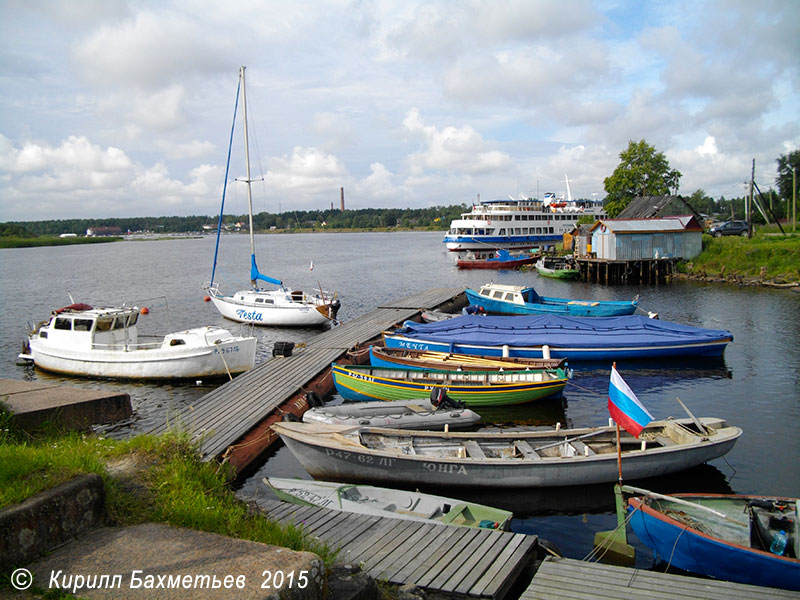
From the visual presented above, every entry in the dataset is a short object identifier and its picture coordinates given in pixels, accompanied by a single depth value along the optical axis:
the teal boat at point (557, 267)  58.94
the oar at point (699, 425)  12.91
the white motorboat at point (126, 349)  22.64
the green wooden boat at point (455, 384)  18.03
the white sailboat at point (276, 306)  34.00
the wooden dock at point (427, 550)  7.41
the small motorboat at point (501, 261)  72.31
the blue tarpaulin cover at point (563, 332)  23.98
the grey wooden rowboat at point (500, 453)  12.38
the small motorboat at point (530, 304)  31.38
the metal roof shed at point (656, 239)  53.44
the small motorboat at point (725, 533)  8.37
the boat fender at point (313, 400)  17.22
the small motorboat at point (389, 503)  10.22
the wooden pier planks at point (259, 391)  14.70
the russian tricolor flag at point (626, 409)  13.31
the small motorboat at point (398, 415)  15.25
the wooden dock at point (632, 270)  52.84
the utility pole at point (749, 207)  54.66
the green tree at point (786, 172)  87.01
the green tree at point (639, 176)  74.06
